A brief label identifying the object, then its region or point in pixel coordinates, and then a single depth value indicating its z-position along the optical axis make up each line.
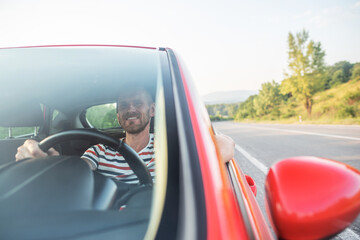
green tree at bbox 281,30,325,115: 30.11
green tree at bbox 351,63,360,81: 55.22
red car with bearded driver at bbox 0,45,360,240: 0.57
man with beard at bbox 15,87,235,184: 1.18
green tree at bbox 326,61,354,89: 62.34
